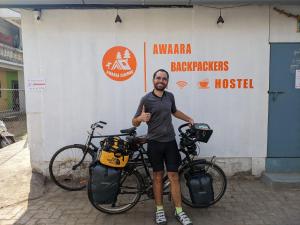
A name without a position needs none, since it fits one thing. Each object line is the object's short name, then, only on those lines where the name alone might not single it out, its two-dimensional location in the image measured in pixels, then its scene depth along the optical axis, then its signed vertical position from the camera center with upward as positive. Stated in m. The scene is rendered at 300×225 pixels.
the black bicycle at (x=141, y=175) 4.39 -1.23
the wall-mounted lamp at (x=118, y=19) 5.34 +1.21
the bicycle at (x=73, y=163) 5.41 -1.34
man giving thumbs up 4.05 -0.68
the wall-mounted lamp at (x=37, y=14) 5.34 +1.31
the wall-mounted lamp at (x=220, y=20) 5.38 +1.19
